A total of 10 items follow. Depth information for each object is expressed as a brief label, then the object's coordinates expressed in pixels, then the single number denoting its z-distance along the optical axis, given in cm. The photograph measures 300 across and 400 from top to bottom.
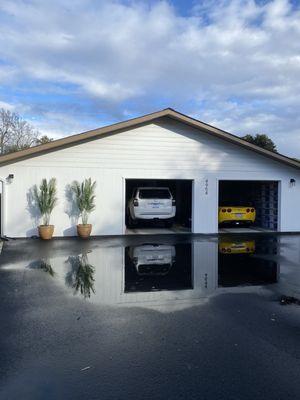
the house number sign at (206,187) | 1504
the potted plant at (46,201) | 1314
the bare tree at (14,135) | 4084
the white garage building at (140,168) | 1355
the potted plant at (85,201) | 1355
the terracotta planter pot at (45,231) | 1309
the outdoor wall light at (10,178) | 1337
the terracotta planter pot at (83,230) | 1348
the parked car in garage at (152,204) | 1491
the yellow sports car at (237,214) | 1598
